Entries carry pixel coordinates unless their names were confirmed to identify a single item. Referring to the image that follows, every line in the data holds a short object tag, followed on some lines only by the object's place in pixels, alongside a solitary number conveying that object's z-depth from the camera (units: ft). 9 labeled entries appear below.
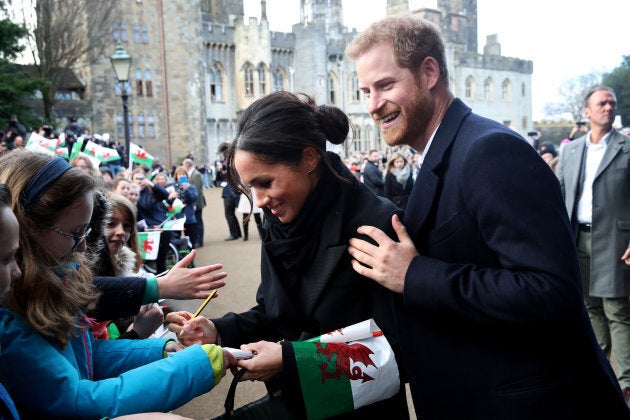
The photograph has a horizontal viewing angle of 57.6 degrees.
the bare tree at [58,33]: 80.38
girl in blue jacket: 5.58
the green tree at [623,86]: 126.11
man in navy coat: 5.07
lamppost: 40.29
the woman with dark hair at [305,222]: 6.53
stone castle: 115.44
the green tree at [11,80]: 51.60
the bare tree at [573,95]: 210.18
